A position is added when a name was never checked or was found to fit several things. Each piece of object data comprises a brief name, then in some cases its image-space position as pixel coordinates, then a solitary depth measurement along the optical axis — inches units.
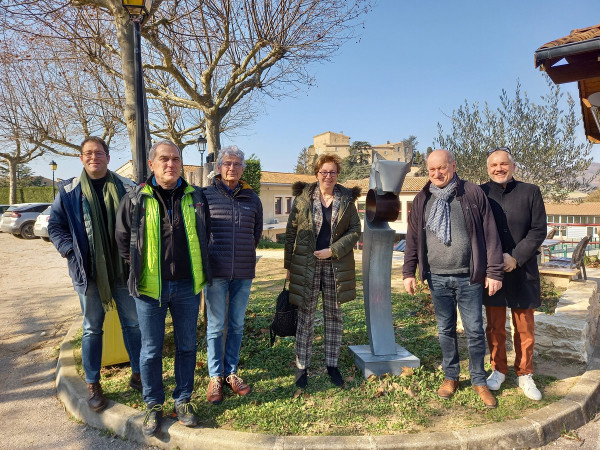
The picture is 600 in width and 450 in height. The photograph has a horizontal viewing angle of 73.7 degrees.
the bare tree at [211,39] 319.9
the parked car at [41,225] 613.2
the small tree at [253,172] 874.8
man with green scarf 111.8
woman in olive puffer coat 126.0
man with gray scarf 116.0
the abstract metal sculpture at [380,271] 127.5
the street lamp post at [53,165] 1017.5
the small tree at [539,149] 678.5
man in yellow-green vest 102.4
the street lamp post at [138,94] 148.3
